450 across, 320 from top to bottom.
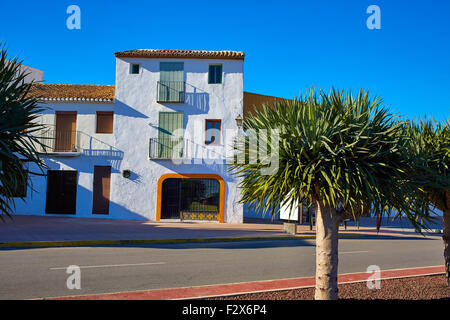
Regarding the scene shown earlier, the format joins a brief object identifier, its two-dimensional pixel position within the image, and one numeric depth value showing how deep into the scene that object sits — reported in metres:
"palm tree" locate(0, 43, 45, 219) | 4.20
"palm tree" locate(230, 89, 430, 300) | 4.16
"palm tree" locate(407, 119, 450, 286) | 4.96
